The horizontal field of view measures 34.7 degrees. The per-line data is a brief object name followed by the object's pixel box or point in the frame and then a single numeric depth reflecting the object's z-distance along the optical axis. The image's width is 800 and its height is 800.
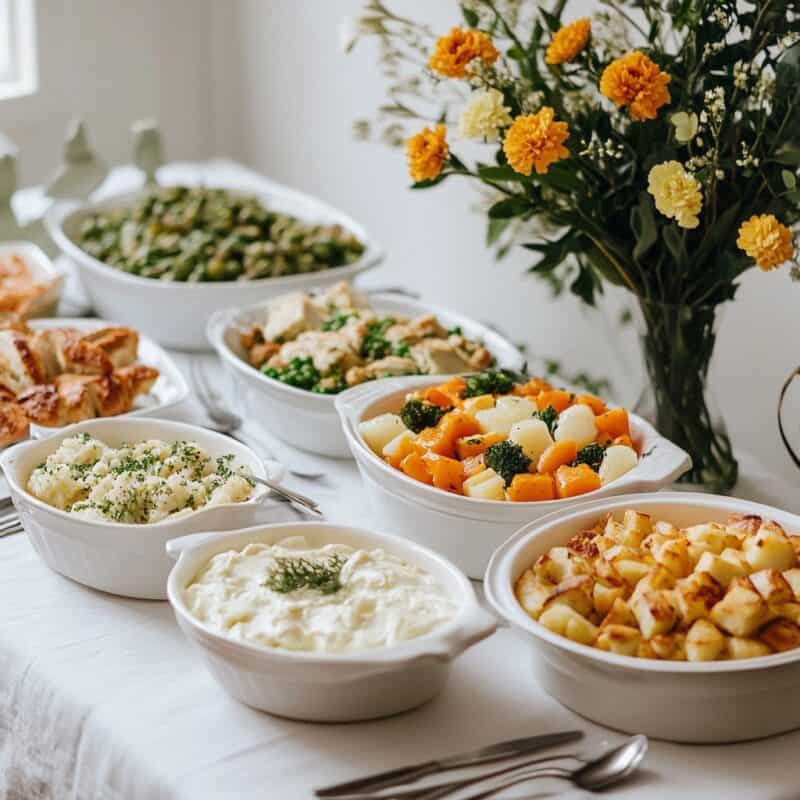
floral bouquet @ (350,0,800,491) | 1.79
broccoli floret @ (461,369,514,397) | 2.02
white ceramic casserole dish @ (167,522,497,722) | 1.35
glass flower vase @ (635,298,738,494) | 2.03
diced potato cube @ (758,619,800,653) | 1.38
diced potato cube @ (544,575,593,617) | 1.45
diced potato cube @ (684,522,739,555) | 1.52
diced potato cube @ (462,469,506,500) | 1.74
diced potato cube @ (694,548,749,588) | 1.45
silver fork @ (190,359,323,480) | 2.15
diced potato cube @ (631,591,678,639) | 1.38
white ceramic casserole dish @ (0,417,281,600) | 1.67
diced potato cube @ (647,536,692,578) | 1.47
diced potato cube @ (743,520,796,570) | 1.48
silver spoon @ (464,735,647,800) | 1.36
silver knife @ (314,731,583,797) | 1.34
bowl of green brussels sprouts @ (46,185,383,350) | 2.61
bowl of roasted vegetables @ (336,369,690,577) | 1.74
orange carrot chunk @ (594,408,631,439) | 1.88
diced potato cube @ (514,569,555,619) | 1.46
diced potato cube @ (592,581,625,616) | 1.45
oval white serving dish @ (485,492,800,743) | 1.34
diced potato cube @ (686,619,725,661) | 1.36
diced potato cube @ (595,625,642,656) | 1.38
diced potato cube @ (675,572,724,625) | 1.40
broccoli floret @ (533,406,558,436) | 1.87
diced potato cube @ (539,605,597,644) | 1.41
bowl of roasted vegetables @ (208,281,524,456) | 2.18
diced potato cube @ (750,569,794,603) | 1.41
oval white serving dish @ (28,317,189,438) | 2.21
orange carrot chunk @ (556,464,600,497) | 1.74
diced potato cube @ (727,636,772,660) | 1.37
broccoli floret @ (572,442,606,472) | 1.82
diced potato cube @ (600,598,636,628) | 1.42
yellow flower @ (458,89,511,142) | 1.91
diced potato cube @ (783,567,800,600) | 1.47
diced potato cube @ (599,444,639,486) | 1.79
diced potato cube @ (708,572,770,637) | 1.38
